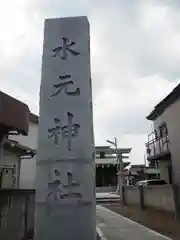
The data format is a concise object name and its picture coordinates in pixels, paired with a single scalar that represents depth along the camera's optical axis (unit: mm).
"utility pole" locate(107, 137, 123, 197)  23700
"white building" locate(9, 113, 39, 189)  14507
